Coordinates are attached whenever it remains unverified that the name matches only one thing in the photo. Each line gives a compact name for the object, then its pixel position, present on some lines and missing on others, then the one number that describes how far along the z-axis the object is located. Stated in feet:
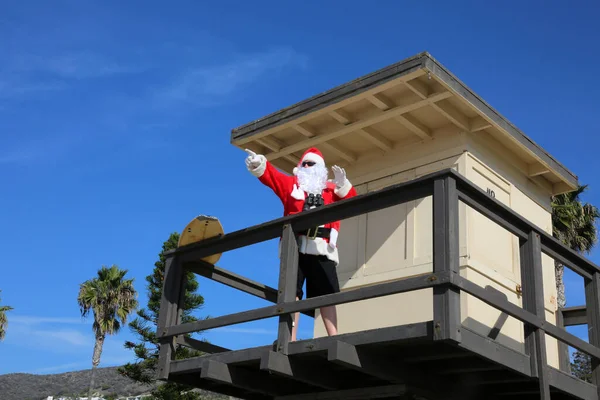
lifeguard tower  16.90
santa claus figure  20.63
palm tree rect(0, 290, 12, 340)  105.60
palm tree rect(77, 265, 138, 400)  123.65
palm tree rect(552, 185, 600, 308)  80.38
